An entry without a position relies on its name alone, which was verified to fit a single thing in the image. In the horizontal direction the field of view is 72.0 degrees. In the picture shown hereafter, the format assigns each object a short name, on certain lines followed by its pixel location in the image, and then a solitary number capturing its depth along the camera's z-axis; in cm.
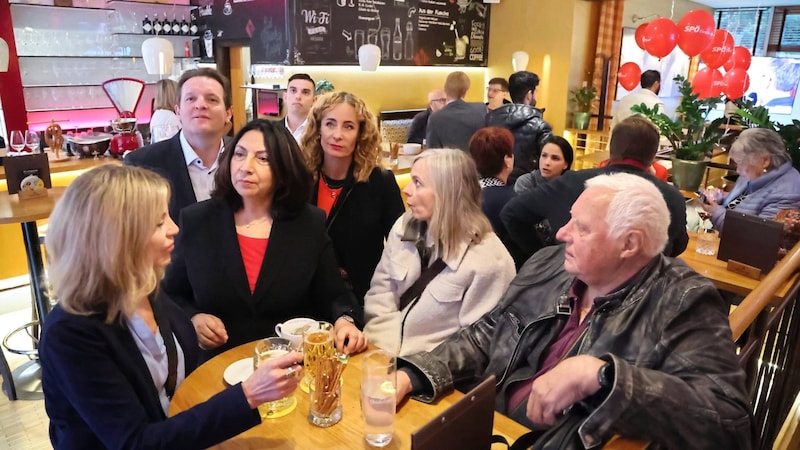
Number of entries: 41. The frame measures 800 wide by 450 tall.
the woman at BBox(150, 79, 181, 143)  405
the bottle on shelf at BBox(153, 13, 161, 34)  629
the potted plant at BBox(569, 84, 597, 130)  775
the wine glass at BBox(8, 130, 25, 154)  391
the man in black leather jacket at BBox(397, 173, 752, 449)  118
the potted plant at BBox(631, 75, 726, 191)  461
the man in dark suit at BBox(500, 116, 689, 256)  258
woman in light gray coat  191
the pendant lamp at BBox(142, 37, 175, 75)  492
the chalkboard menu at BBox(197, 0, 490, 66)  603
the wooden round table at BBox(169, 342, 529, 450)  131
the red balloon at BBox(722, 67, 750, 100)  627
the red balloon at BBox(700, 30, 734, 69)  632
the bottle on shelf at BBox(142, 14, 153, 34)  620
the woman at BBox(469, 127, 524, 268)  289
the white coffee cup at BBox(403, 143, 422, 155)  510
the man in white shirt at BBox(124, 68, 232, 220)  239
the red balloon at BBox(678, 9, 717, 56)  575
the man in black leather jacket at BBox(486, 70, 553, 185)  409
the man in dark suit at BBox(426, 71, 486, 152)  471
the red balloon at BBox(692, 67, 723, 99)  633
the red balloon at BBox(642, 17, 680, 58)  613
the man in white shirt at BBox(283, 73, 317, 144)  383
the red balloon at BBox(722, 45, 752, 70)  640
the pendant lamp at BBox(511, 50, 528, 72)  740
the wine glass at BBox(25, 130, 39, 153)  396
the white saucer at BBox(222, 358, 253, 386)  154
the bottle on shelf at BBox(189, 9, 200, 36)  671
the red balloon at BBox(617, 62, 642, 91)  704
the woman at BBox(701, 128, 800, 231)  364
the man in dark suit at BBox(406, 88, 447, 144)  580
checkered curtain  773
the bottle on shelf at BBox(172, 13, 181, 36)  653
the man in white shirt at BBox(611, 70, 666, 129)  635
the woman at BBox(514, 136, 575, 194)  348
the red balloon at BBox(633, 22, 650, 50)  702
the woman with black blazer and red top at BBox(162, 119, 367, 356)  186
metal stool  305
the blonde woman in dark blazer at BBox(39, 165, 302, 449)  117
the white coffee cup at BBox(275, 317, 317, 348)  156
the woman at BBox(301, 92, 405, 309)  247
